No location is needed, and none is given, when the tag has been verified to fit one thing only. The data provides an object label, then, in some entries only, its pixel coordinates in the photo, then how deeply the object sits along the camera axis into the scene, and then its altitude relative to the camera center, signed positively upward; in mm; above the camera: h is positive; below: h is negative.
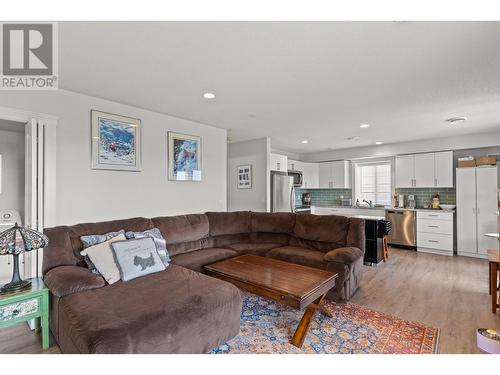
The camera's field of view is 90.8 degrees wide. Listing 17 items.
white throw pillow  2102 -611
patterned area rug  1892 -1225
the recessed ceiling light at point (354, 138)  5120 +1085
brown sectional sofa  1475 -782
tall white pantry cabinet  4422 -377
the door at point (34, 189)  2379 +17
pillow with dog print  2165 -626
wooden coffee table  1945 -803
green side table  1700 -837
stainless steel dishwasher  5246 -845
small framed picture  5379 +290
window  6270 +192
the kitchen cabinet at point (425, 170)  5066 +414
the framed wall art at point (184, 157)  3730 +523
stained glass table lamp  1800 -402
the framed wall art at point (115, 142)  2945 +615
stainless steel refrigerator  5305 -72
